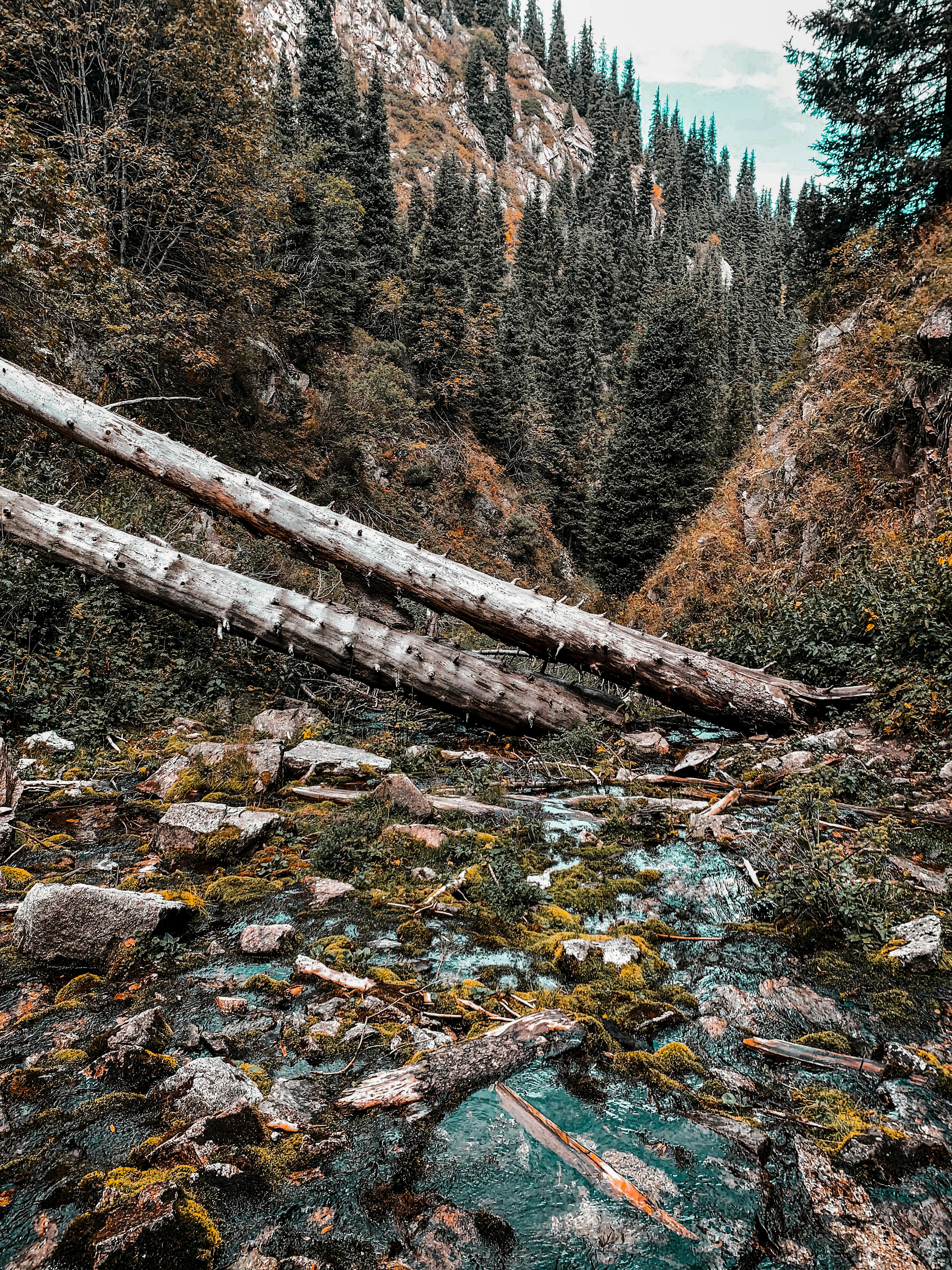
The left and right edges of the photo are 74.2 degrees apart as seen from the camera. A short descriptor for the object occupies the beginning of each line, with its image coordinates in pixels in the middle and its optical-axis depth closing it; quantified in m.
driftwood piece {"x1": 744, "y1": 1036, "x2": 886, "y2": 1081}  2.80
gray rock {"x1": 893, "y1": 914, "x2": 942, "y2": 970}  3.44
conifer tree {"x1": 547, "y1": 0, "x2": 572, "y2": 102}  116.25
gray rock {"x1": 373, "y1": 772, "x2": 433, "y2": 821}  5.53
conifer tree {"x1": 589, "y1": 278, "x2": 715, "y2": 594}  23.33
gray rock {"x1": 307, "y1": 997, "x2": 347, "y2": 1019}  3.02
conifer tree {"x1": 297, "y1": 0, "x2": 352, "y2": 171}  28.80
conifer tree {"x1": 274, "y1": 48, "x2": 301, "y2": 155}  23.81
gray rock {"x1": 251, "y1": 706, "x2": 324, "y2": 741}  7.44
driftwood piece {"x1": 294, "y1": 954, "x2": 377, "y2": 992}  3.24
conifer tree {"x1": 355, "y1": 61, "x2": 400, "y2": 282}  28.44
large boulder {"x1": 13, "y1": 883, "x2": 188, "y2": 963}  3.18
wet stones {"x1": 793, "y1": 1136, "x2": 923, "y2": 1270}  1.99
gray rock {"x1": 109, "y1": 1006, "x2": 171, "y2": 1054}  2.63
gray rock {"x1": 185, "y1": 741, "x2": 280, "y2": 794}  5.89
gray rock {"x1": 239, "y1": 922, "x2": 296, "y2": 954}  3.49
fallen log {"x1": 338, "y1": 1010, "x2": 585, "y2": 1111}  2.49
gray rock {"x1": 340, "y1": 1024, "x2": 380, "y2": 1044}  2.86
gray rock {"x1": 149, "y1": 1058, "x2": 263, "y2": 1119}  2.30
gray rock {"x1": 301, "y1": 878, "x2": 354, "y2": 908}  4.16
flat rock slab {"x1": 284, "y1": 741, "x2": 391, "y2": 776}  6.48
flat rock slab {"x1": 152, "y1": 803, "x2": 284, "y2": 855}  4.55
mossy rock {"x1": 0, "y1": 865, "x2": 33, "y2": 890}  4.03
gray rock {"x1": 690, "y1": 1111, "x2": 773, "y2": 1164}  2.37
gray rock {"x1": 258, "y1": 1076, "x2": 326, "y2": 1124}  2.36
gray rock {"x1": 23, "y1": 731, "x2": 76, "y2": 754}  6.39
